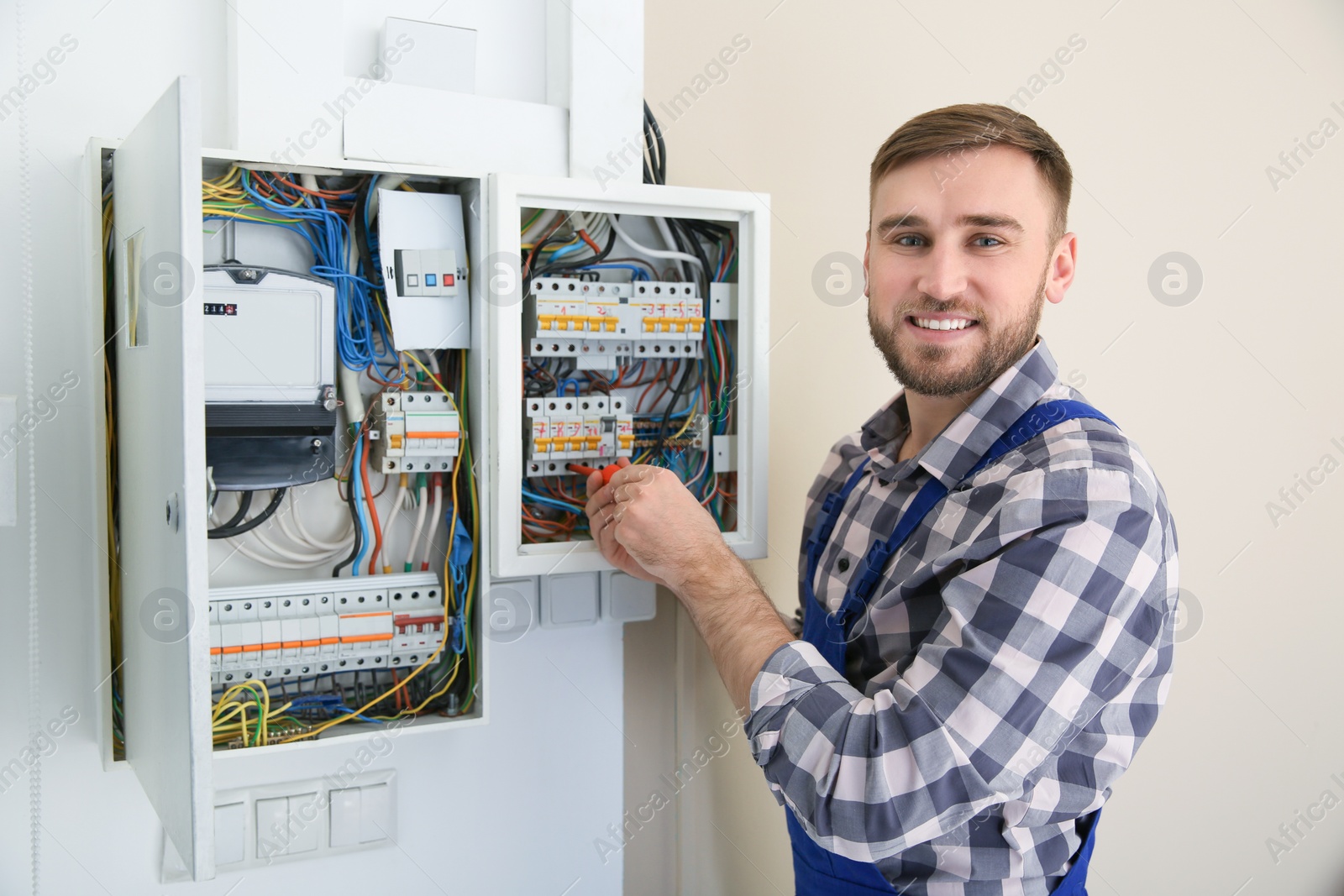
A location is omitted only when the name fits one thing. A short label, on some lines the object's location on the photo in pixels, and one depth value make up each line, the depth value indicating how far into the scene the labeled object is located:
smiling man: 0.83
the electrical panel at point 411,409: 1.14
